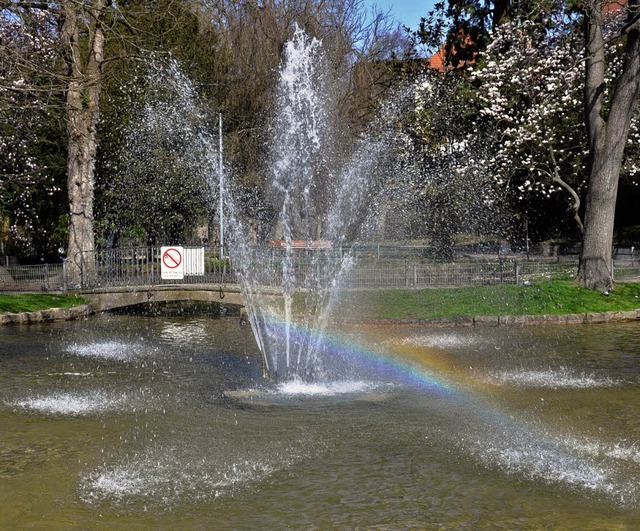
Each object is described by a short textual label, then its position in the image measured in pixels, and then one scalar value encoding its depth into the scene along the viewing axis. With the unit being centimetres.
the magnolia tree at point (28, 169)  2394
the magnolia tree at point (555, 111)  2295
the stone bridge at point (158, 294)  2312
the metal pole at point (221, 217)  3119
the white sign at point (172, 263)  2327
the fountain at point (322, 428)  727
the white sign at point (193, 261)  2358
